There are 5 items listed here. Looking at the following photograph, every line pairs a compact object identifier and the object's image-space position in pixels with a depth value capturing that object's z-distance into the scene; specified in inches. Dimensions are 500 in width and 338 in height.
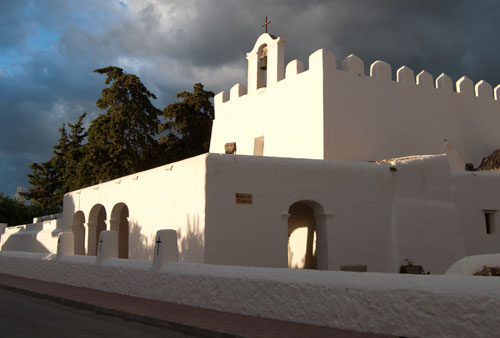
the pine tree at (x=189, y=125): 1131.8
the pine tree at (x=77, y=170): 1000.2
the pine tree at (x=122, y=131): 979.3
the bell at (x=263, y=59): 713.6
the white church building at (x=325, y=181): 481.1
